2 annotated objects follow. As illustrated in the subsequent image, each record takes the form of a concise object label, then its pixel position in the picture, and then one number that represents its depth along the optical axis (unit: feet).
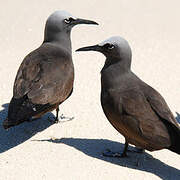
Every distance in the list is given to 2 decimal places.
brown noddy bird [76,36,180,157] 30.32
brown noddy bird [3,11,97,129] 32.35
